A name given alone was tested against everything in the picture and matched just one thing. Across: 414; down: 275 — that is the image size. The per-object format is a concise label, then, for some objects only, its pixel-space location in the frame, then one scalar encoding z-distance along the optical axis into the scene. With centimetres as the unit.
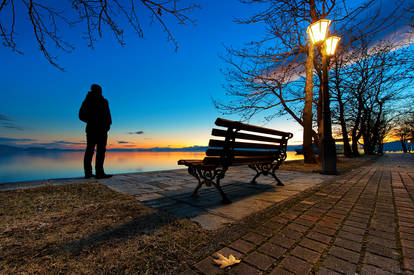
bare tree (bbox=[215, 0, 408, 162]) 769
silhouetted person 474
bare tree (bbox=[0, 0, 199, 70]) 232
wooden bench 266
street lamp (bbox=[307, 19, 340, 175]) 582
